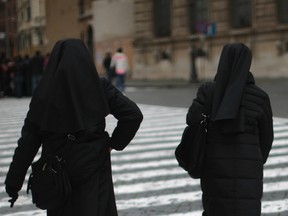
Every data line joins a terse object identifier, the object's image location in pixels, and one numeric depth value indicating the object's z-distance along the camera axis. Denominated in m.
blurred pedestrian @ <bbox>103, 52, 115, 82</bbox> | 32.06
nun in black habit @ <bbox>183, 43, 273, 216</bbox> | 3.94
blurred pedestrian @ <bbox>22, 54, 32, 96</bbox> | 23.44
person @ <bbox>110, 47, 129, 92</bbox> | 25.66
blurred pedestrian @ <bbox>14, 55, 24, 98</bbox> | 23.53
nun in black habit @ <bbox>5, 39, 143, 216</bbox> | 3.62
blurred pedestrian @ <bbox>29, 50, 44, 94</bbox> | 23.14
